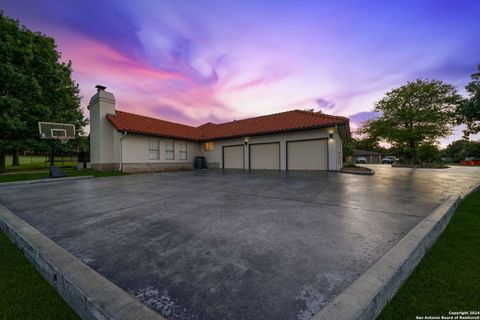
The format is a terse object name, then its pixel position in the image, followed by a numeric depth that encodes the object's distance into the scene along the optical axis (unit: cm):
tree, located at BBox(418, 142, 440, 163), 2912
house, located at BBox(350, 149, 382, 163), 5011
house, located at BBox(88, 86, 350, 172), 1266
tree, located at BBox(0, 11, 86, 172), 1123
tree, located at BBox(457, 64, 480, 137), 766
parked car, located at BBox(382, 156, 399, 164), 4028
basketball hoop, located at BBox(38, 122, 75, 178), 985
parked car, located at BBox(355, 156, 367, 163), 4706
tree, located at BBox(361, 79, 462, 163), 2102
